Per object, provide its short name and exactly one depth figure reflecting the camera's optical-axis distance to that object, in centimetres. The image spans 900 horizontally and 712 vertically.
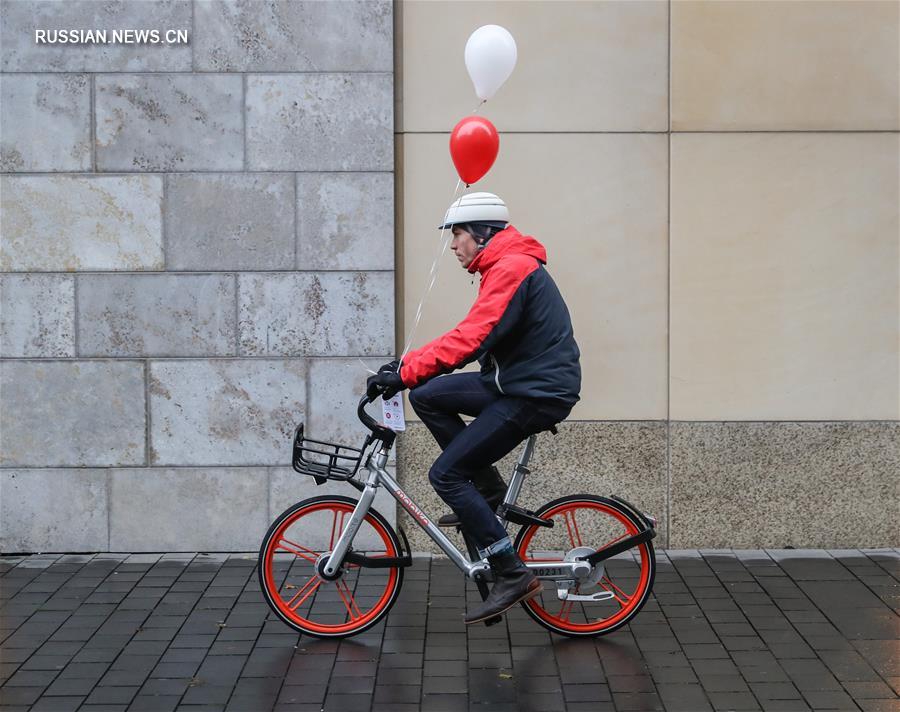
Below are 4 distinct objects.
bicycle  536
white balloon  614
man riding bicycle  504
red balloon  620
